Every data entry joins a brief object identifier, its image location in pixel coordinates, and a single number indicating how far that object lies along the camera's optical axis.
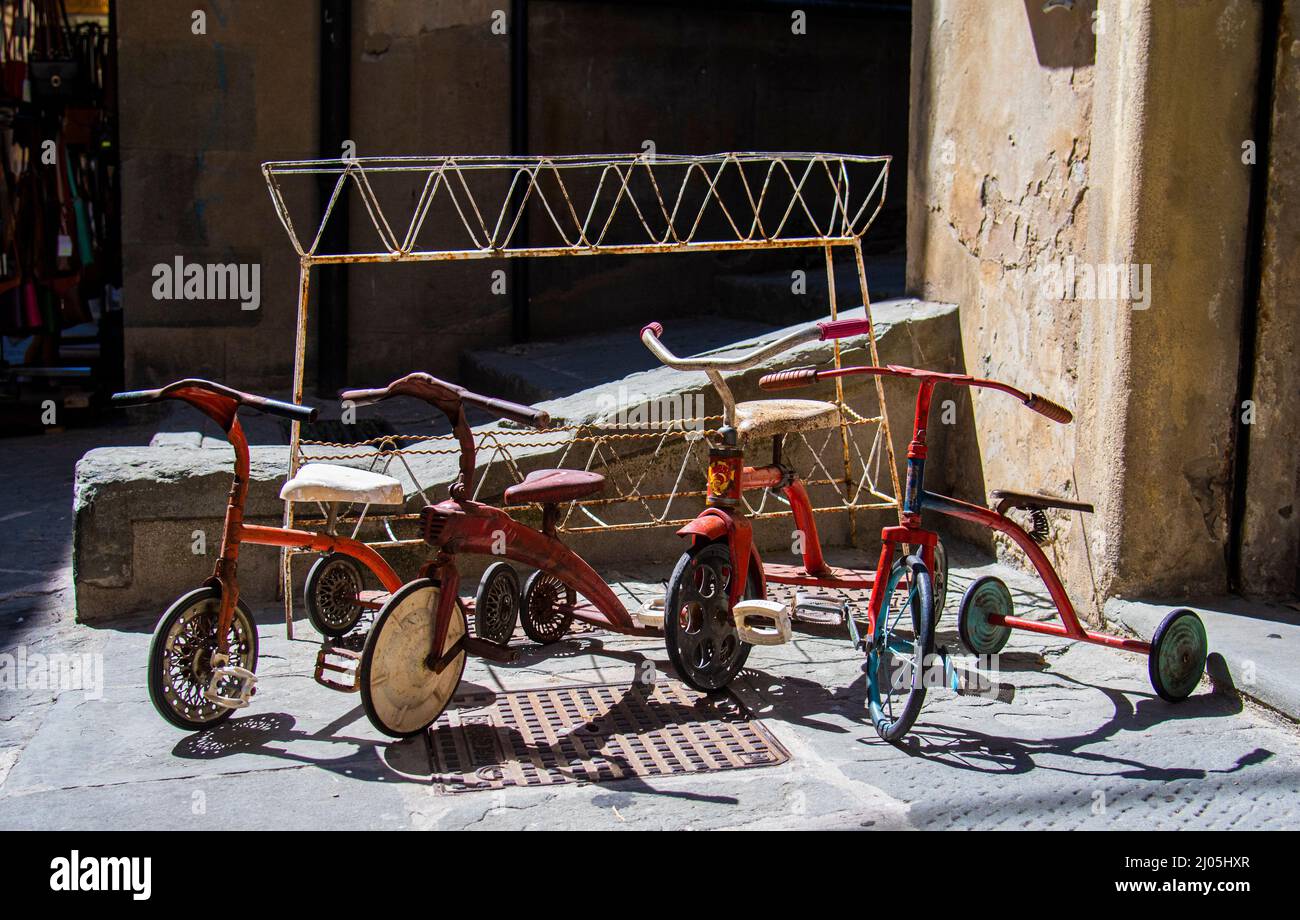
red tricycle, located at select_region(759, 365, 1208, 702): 4.39
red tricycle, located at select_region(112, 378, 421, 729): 4.17
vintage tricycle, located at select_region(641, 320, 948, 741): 4.23
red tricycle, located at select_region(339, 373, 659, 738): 4.09
